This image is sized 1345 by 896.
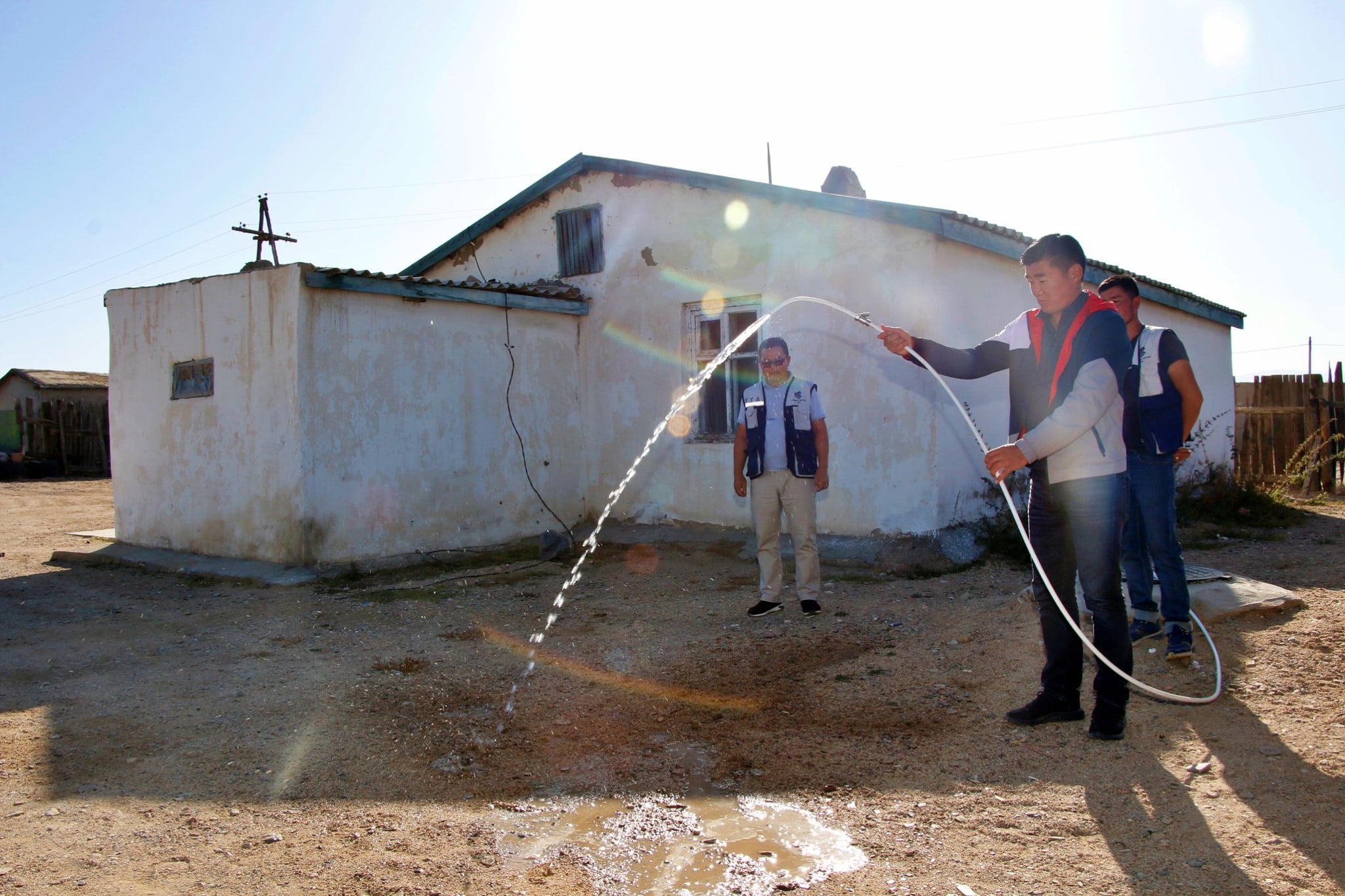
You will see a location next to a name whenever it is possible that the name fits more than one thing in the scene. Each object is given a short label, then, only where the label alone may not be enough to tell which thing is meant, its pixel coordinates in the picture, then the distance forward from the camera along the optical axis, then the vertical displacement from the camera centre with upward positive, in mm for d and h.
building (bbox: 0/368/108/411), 24825 +1563
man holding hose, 3441 -148
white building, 8047 +569
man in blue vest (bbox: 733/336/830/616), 6000 -252
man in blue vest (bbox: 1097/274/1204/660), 4336 -103
